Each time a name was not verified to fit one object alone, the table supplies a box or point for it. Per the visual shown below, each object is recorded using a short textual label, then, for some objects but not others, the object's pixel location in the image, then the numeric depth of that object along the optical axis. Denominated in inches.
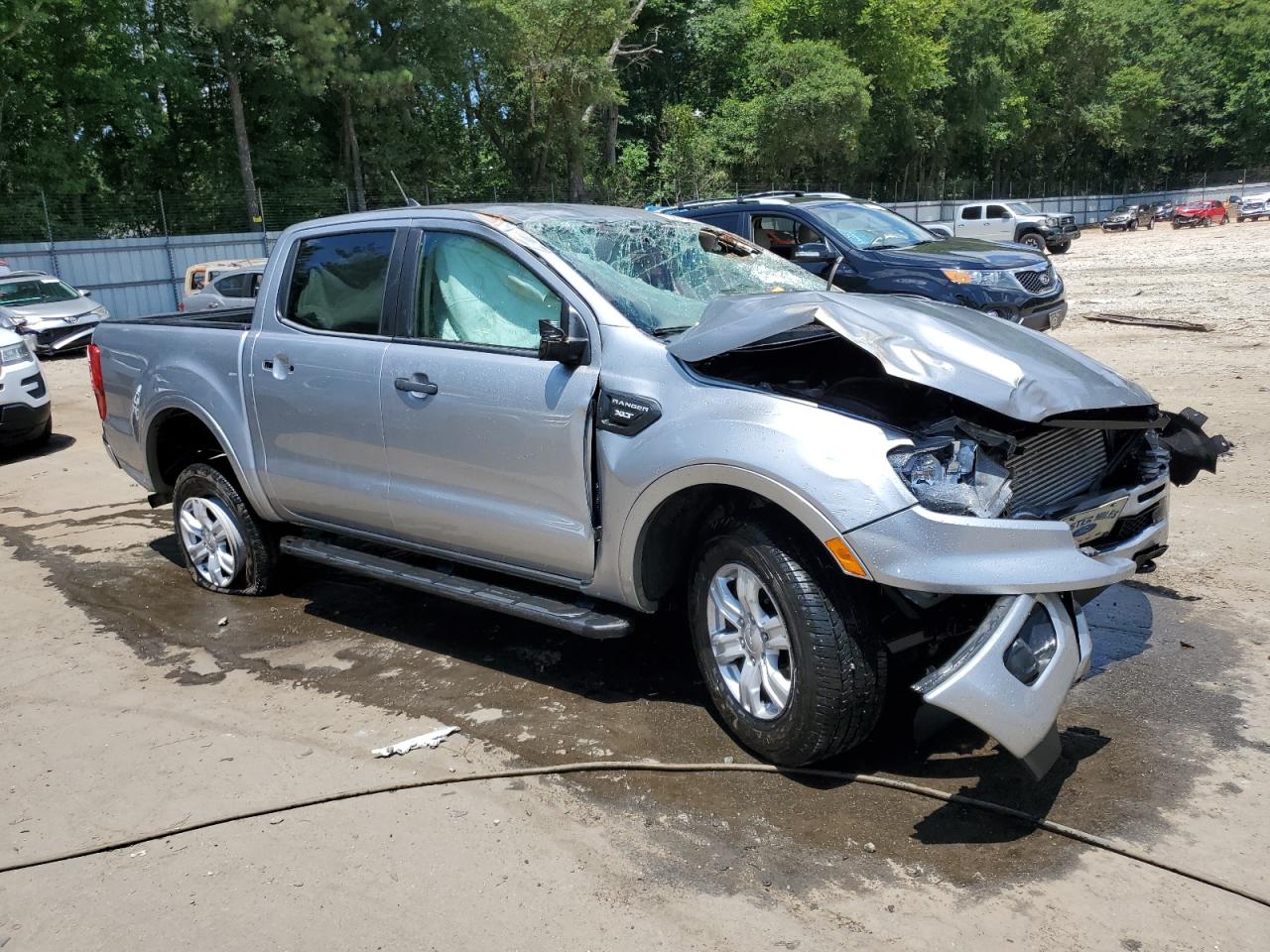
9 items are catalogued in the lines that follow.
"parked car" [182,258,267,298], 762.8
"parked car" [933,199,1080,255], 1398.9
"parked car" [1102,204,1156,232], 2046.0
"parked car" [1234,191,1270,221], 2049.7
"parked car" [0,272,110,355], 719.1
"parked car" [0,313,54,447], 387.9
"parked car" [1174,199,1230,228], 1990.7
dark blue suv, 438.9
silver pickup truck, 132.6
